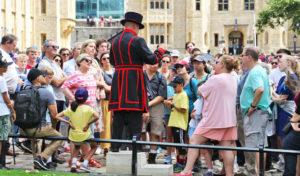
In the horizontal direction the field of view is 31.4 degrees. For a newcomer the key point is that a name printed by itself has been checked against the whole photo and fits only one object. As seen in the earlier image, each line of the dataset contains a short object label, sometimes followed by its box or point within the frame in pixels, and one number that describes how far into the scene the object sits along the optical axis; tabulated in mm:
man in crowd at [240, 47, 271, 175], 8944
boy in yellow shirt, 10305
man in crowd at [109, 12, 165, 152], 8836
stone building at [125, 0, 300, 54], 67250
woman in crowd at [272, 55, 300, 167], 10023
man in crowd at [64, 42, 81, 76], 11921
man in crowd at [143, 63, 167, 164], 10648
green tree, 46094
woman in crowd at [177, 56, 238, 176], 8438
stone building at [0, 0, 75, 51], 36756
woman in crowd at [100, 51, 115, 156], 11534
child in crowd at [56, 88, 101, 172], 9312
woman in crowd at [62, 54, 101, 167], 10195
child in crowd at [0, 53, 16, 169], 9141
